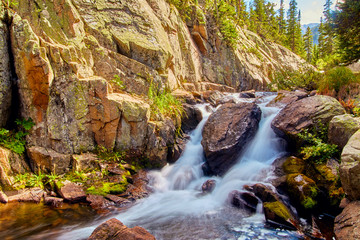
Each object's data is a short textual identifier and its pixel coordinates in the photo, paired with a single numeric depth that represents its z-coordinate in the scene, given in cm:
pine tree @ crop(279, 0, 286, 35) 4256
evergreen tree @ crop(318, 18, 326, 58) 3719
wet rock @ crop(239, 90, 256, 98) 1709
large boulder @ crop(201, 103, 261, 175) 866
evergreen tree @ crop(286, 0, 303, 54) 4081
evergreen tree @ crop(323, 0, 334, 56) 1073
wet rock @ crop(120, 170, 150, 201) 726
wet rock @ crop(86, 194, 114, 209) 652
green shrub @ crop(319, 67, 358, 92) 943
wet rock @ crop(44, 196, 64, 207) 639
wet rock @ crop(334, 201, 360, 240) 412
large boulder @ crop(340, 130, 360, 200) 459
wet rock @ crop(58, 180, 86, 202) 662
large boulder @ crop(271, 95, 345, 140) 733
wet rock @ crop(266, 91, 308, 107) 1136
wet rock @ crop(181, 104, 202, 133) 1184
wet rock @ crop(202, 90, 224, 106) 1450
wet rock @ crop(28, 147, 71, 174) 743
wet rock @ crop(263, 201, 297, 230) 524
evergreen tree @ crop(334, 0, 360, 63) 979
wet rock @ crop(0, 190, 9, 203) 620
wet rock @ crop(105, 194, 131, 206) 677
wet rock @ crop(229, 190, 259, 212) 621
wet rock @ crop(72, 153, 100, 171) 772
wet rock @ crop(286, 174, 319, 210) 569
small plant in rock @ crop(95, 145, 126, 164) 842
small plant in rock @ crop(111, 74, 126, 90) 1022
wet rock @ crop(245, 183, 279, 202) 593
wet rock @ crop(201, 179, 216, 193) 782
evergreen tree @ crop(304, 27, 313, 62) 4728
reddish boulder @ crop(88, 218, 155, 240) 362
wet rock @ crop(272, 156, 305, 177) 684
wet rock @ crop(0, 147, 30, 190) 662
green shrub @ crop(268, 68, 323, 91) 1638
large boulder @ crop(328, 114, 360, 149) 602
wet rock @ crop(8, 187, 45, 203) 639
